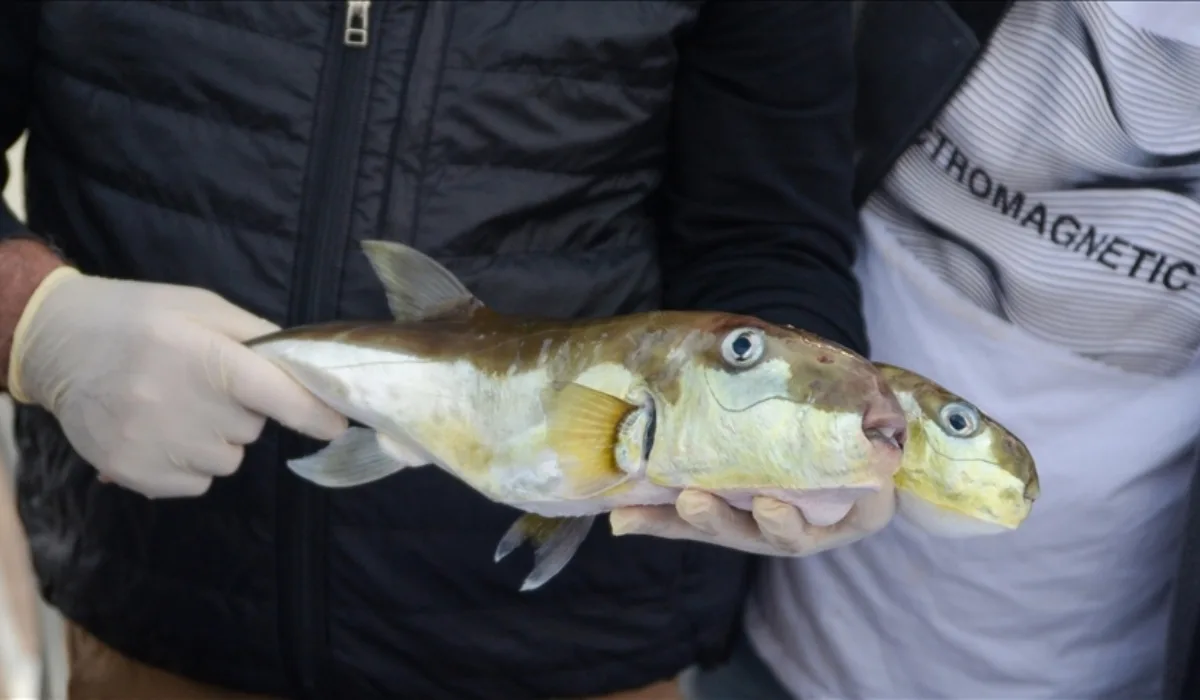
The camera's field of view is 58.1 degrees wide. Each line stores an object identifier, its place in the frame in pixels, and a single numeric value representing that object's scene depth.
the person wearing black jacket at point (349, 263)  0.72
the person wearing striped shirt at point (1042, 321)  0.79
